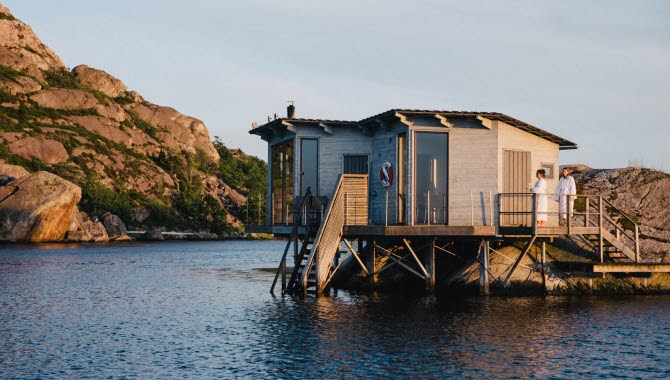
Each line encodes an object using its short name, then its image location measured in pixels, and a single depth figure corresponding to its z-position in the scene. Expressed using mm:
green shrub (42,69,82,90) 179000
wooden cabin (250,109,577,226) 32594
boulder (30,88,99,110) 162875
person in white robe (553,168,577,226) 31844
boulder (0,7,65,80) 173375
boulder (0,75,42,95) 159125
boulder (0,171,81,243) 99938
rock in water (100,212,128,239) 122938
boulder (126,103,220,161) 189838
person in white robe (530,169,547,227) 31734
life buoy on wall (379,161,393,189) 33500
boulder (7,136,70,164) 135500
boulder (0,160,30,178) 112906
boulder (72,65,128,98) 194375
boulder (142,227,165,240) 129500
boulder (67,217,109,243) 110438
